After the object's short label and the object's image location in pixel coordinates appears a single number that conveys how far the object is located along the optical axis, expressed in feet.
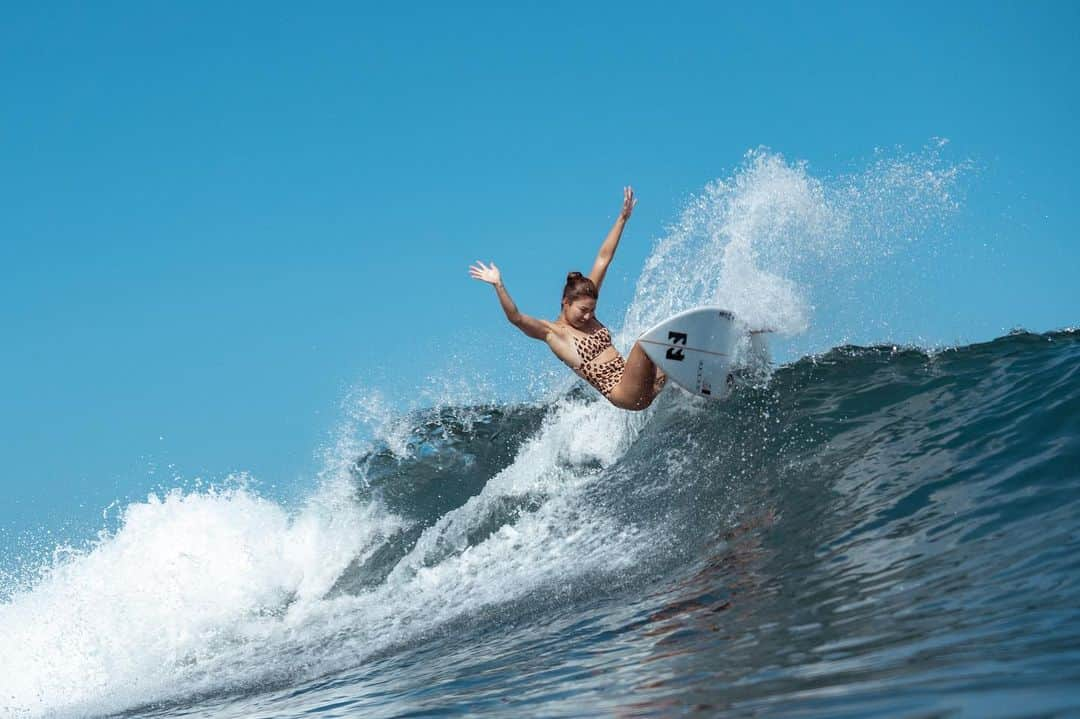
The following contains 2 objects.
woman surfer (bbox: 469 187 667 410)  54.03
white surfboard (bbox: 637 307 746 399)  50.24
